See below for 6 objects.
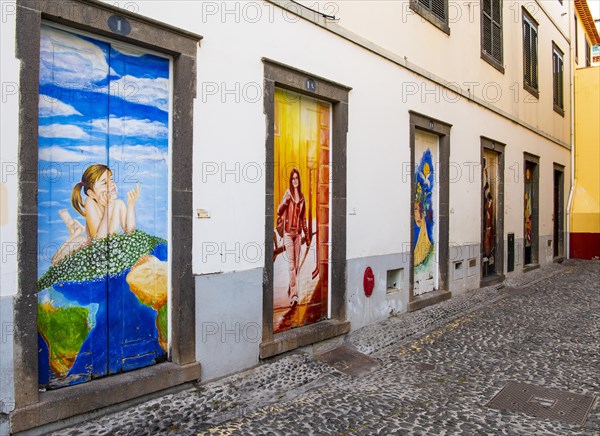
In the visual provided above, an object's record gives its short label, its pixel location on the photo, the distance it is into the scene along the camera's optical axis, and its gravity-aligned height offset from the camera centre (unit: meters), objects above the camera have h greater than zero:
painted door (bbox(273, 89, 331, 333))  5.49 +0.14
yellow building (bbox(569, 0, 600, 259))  16.02 +1.82
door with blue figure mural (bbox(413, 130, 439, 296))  7.99 +0.15
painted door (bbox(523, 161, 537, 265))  12.96 +0.19
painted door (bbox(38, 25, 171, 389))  3.63 +0.11
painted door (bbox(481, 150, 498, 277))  10.32 +0.27
